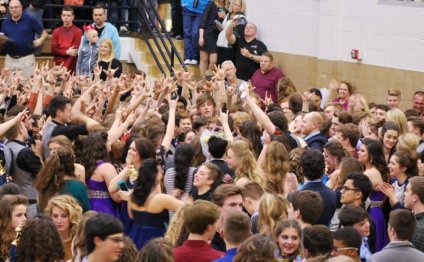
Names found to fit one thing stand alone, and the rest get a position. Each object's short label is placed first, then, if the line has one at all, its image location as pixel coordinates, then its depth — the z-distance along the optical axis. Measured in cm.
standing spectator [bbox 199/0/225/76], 2206
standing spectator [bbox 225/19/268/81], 2158
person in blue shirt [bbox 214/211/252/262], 933
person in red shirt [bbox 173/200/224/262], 944
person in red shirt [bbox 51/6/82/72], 2145
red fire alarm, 2030
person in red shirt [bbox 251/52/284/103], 2048
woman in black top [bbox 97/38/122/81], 1981
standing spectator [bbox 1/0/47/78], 2094
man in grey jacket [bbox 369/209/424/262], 988
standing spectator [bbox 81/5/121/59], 2138
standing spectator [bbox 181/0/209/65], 2259
